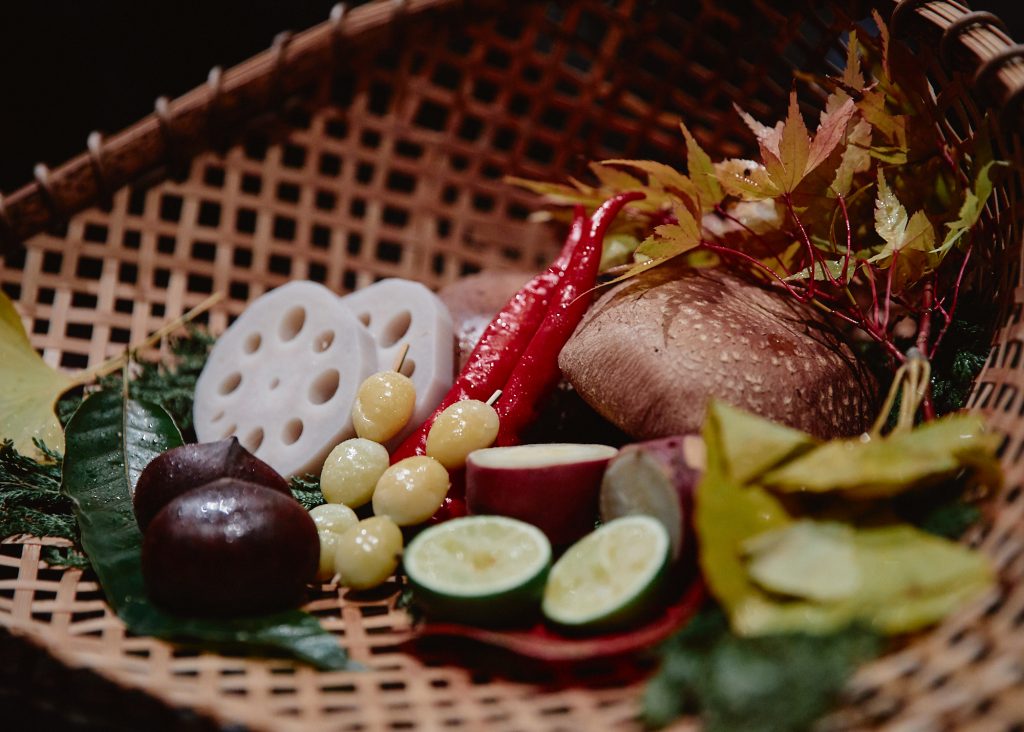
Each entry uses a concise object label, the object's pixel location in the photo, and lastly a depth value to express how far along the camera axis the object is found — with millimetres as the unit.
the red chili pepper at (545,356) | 505
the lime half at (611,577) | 427
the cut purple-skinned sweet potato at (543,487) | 457
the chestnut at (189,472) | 462
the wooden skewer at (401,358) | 509
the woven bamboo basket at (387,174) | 439
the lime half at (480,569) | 432
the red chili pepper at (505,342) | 507
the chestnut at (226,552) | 438
